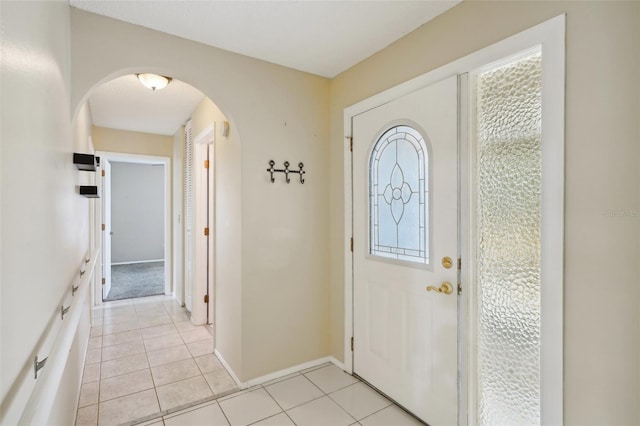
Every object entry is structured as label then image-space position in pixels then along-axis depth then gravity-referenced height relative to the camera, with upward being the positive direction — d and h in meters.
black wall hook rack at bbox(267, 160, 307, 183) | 2.50 +0.31
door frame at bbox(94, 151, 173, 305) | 4.61 +0.08
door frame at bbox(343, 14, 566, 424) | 1.38 +0.07
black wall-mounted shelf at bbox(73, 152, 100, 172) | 1.98 +0.29
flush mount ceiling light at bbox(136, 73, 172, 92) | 2.77 +1.11
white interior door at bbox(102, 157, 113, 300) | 4.52 -0.31
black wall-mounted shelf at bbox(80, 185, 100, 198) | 2.24 +0.12
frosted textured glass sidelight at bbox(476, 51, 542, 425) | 1.51 -0.14
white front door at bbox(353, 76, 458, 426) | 1.83 -0.25
